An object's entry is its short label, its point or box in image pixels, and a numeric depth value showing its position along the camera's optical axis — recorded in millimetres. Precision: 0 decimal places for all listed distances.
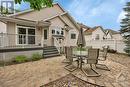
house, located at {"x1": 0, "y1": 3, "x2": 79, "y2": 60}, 6157
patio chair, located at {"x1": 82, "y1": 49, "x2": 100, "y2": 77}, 3409
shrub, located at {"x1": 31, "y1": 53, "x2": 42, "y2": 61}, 5698
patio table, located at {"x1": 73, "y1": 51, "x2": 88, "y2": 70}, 3903
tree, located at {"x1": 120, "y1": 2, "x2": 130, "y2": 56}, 8784
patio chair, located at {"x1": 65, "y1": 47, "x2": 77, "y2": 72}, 3879
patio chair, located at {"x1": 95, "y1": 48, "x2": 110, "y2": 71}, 4078
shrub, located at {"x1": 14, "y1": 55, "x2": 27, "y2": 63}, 5155
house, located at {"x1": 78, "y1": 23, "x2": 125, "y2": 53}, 9391
